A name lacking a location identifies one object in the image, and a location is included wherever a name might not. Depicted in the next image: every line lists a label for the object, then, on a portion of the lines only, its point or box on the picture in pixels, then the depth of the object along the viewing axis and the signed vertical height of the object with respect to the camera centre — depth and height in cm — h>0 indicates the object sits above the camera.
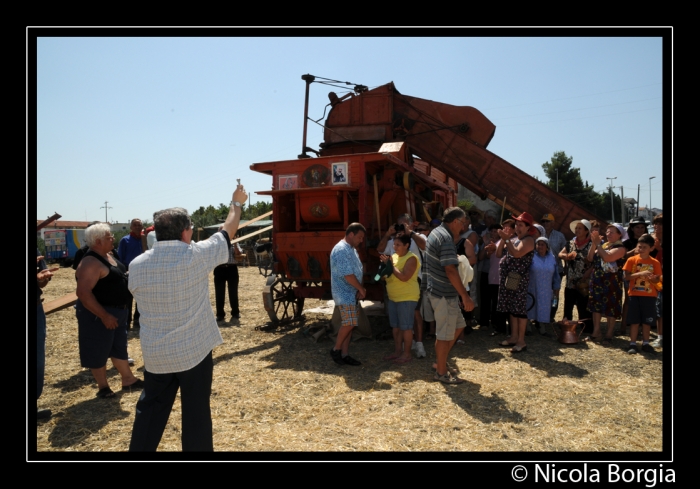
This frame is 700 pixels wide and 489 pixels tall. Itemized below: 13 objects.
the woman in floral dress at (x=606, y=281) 620 -50
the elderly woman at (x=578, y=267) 671 -31
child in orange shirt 573 -57
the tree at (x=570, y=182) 4153 +617
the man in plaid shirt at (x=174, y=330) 270 -51
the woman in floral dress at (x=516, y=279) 586 -44
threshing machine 678 +118
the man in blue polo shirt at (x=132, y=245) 694 +6
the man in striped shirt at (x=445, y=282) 451 -36
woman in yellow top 550 -51
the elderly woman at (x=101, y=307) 410 -57
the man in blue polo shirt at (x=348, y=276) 536 -34
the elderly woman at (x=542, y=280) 635 -48
